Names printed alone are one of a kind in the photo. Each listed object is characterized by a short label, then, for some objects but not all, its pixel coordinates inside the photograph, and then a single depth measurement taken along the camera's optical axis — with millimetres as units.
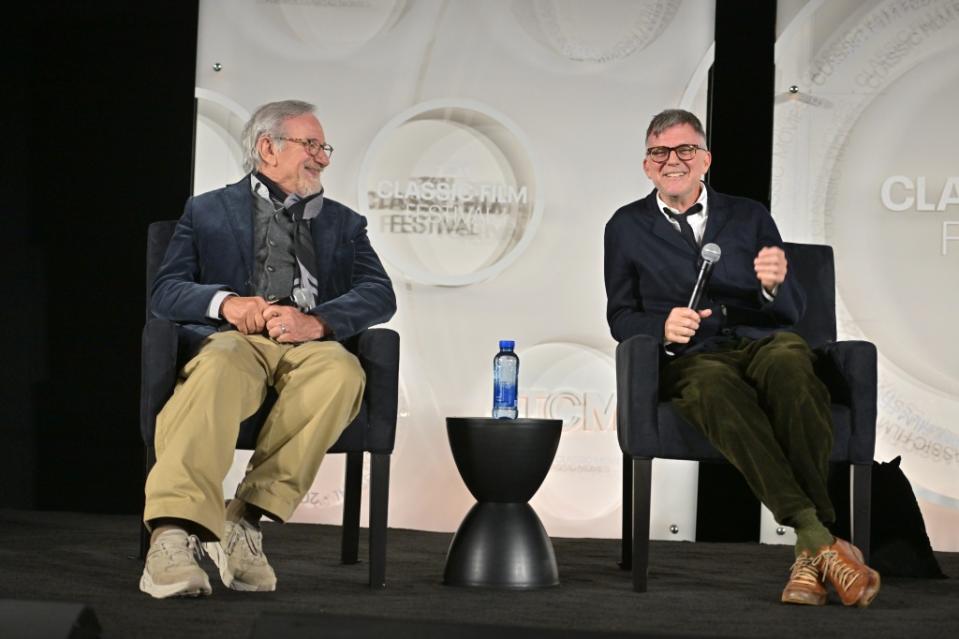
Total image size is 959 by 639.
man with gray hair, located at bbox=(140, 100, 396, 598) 4926
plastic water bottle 6625
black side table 5711
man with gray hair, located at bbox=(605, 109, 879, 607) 5238
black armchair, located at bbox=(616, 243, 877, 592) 5719
